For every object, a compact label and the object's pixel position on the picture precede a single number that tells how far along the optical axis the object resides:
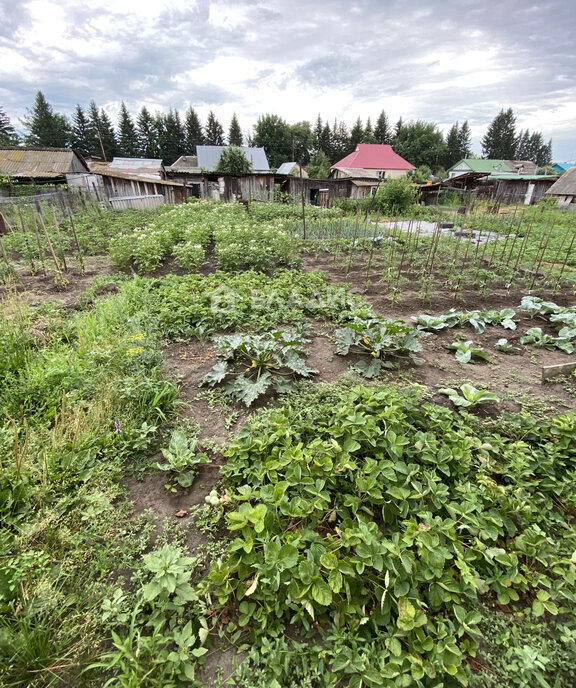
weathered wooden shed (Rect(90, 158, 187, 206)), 20.81
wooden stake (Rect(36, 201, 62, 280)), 6.19
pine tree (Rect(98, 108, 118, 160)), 50.41
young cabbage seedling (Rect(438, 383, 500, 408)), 2.58
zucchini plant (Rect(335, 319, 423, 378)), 3.29
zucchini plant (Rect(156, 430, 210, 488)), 2.20
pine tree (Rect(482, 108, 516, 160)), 62.00
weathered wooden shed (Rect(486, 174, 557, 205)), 24.89
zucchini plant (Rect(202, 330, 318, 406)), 2.96
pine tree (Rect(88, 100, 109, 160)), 50.03
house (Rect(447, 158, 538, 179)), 45.58
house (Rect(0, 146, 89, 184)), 20.62
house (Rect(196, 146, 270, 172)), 33.00
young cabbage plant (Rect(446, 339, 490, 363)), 3.42
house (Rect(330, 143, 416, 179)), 40.59
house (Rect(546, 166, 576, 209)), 22.24
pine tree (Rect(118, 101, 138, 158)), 52.25
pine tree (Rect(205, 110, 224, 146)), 58.52
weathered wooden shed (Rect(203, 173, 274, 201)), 22.91
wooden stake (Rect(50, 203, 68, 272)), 6.75
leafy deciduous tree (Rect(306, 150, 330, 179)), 42.19
